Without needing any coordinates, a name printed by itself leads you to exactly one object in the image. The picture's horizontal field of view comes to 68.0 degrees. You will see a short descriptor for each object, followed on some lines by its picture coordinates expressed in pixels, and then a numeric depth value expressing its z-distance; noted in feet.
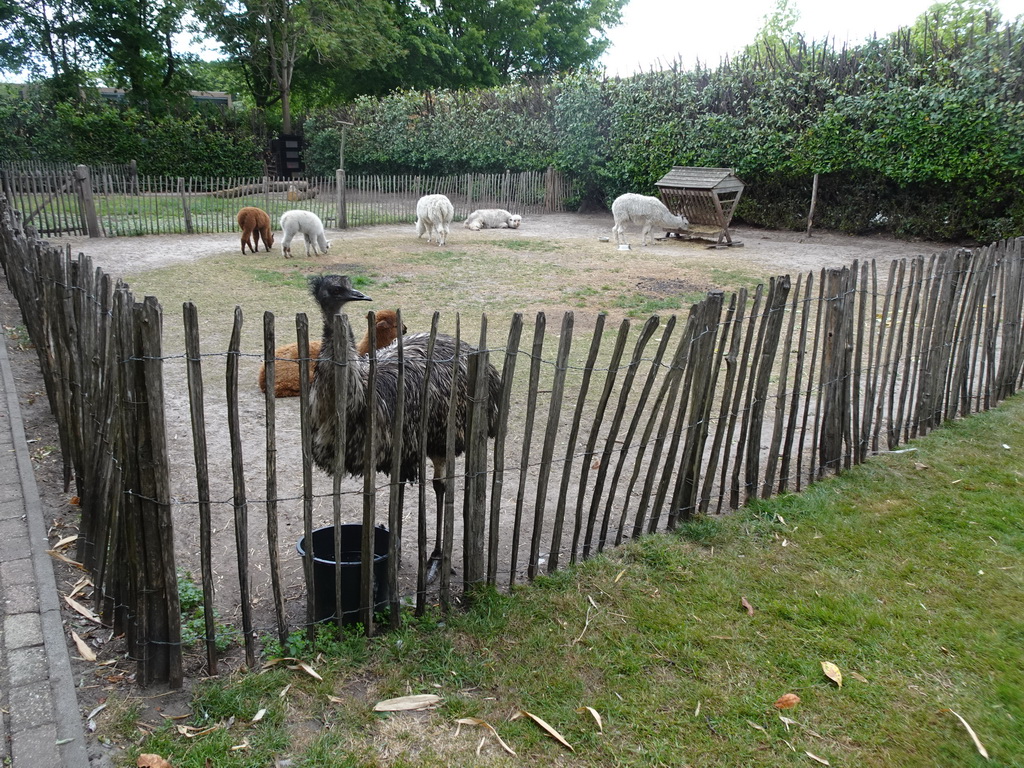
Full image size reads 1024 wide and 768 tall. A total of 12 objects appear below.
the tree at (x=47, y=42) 92.63
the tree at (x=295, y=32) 93.61
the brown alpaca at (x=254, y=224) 46.39
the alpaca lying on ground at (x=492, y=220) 65.26
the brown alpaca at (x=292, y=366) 21.18
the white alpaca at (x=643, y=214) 55.77
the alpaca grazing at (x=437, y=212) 53.31
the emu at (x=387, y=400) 11.76
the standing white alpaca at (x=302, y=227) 45.62
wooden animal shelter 53.88
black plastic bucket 11.12
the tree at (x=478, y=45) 114.62
